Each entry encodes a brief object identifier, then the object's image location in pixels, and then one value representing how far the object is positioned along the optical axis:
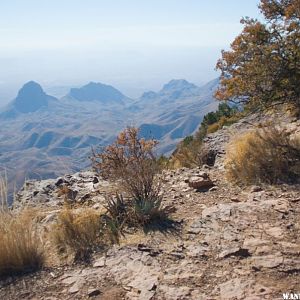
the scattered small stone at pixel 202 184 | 8.50
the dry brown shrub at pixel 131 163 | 7.21
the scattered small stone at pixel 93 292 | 4.69
